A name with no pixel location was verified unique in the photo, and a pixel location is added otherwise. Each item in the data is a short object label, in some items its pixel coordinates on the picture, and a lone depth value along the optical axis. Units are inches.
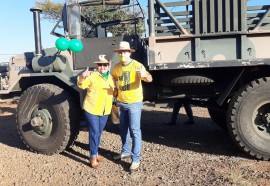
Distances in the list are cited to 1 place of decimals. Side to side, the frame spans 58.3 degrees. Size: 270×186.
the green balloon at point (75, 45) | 134.6
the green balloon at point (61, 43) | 132.0
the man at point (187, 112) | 194.5
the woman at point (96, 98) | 123.3
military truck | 122.1
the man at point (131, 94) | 118.4
